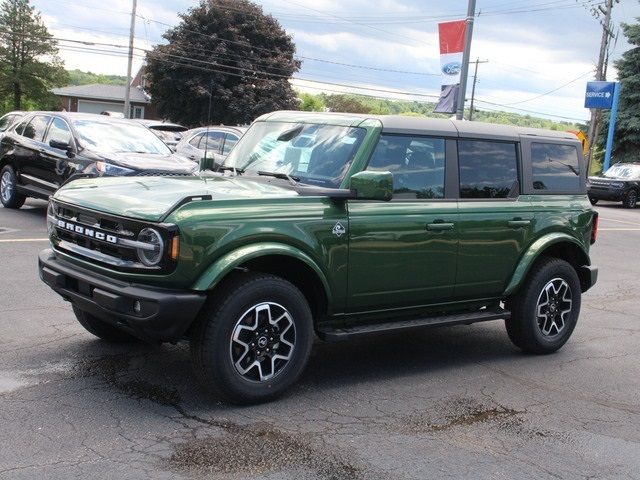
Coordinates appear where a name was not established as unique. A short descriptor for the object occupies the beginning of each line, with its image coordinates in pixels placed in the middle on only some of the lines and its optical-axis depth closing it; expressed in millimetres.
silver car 17750
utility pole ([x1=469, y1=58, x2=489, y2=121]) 70244
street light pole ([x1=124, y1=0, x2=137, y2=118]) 47328
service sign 36625
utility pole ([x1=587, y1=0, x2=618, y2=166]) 40469
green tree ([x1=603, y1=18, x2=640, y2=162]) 42406
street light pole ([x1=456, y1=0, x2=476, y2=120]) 17578
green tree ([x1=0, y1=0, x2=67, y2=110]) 59969
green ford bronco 4527
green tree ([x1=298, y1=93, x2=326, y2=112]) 101688
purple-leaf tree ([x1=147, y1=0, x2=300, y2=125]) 50438
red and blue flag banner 17969
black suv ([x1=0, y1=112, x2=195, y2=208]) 11641
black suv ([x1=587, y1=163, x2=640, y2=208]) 27531
